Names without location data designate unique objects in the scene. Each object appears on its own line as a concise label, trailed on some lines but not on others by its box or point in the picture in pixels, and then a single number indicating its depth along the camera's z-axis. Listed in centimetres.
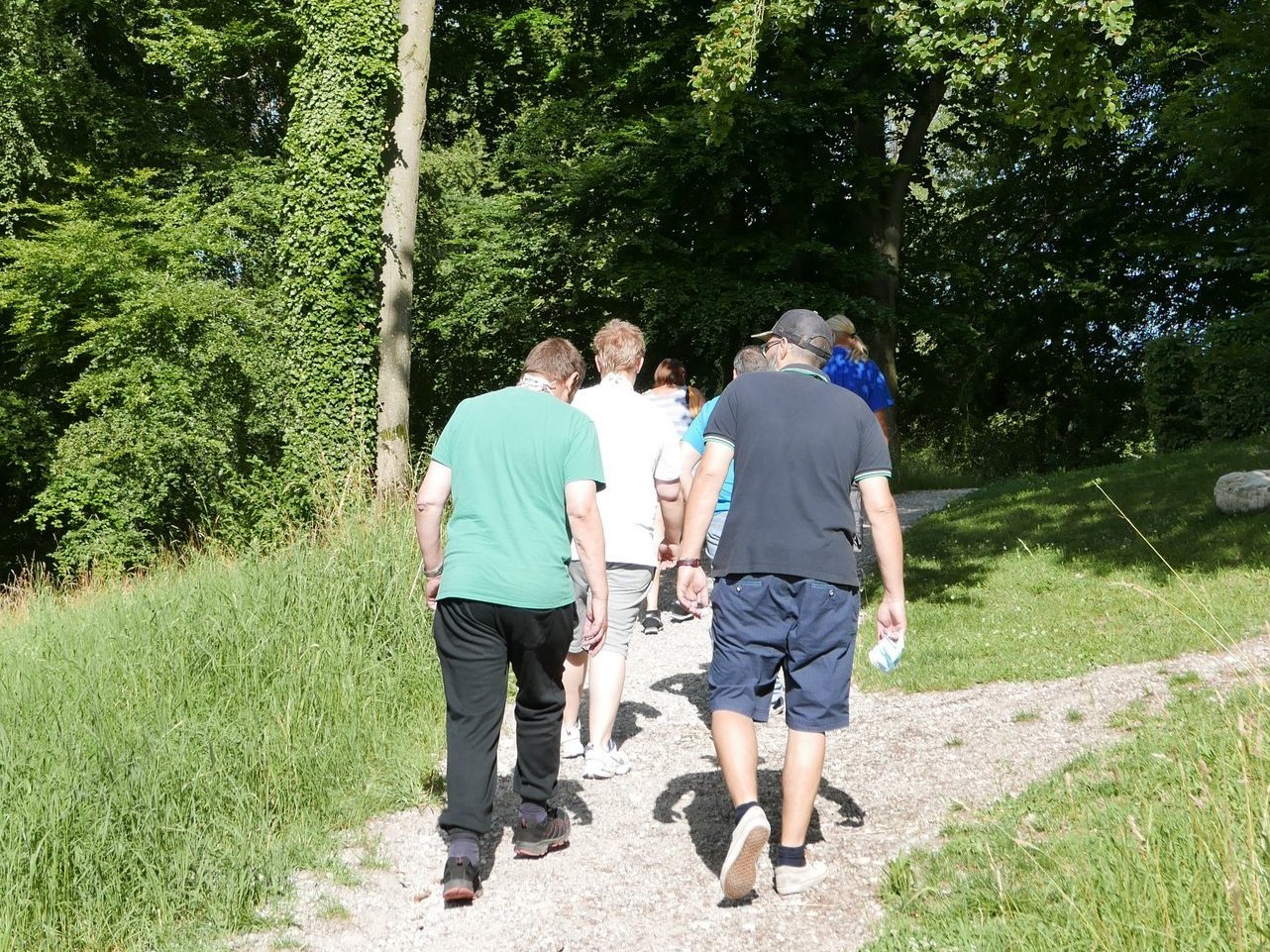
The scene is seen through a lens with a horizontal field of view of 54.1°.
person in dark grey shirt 462
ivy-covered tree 1511
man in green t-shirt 483
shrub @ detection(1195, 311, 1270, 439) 1694
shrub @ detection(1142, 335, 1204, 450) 2008
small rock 1139
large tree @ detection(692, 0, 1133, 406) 916
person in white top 632
